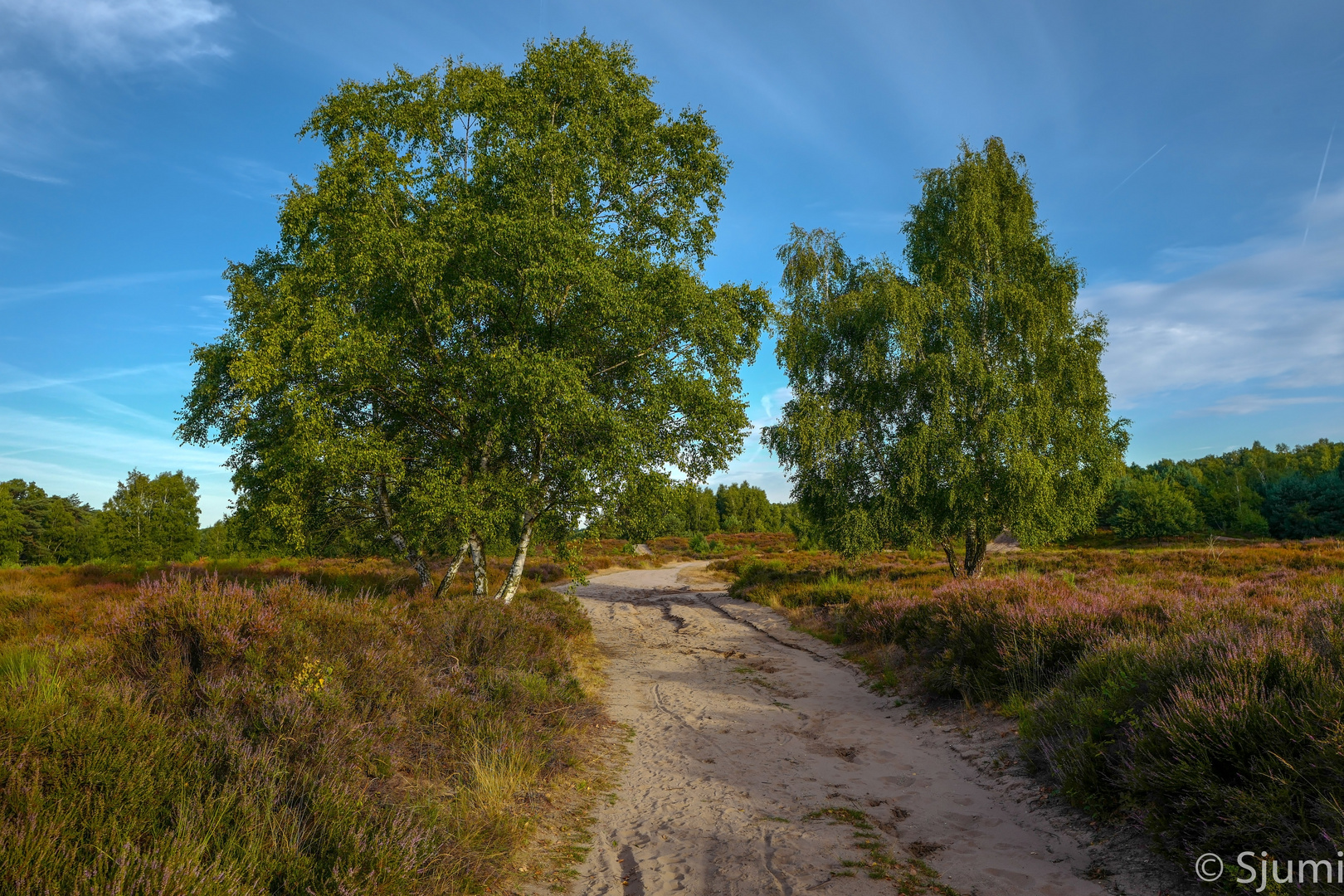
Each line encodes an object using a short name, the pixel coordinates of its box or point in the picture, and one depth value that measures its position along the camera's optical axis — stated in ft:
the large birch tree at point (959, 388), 67.21
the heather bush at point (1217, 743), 13.24
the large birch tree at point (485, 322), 41.11
